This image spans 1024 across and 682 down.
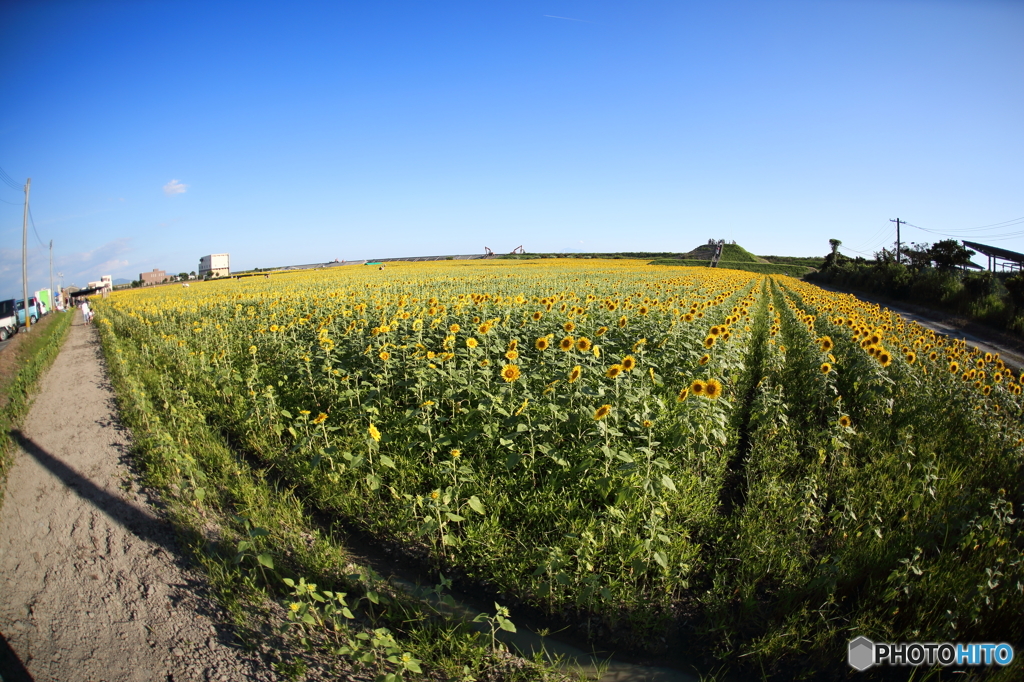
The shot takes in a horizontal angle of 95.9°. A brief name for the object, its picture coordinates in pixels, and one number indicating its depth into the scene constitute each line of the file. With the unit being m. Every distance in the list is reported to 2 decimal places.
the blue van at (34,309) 23.42
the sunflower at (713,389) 4.07
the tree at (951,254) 33.75
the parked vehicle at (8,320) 18.16
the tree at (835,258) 48.07
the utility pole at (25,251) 26.44
